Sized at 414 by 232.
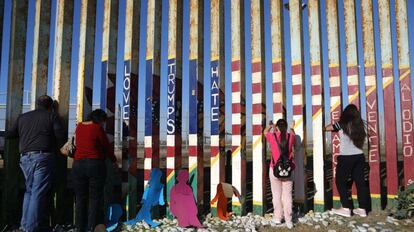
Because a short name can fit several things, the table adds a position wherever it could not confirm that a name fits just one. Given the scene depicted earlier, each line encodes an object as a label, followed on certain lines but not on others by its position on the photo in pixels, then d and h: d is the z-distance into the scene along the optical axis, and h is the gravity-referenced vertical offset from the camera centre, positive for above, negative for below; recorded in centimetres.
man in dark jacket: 455 -20
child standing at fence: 511 -53
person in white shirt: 538 -28
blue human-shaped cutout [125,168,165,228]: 547 -86
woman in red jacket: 471 -37
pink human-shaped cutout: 518 -91
